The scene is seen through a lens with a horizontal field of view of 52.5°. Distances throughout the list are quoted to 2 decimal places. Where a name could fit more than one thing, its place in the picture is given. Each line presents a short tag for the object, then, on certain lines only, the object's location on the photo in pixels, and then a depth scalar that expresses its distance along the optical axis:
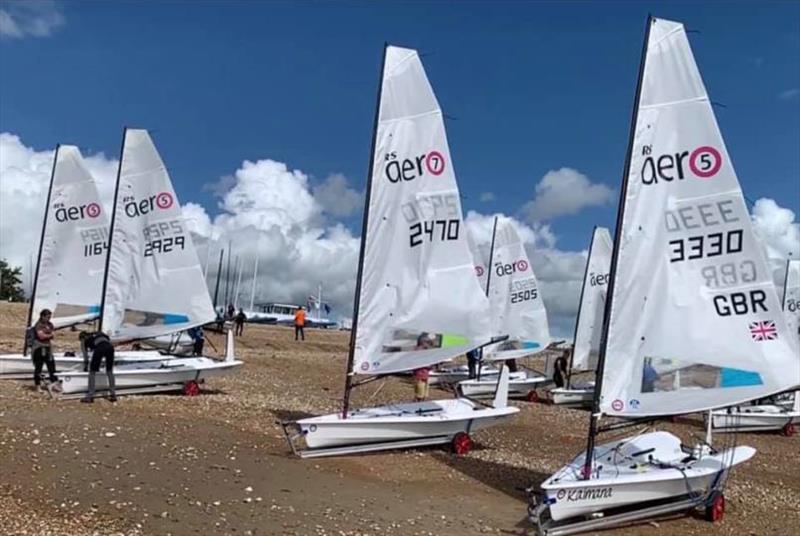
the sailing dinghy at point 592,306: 24.98
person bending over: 15.00
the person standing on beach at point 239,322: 37.62
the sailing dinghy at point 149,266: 17.12
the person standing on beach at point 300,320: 39.97
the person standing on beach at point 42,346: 15.87
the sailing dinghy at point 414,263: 12.92
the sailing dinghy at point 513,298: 25.53
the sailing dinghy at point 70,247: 18.45
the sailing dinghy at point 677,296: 9.44
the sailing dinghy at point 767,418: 20.38
